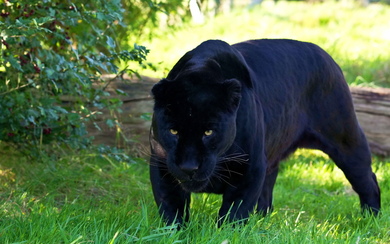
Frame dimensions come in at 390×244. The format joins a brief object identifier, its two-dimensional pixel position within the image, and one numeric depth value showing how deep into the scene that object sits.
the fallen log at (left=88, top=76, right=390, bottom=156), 12.46
